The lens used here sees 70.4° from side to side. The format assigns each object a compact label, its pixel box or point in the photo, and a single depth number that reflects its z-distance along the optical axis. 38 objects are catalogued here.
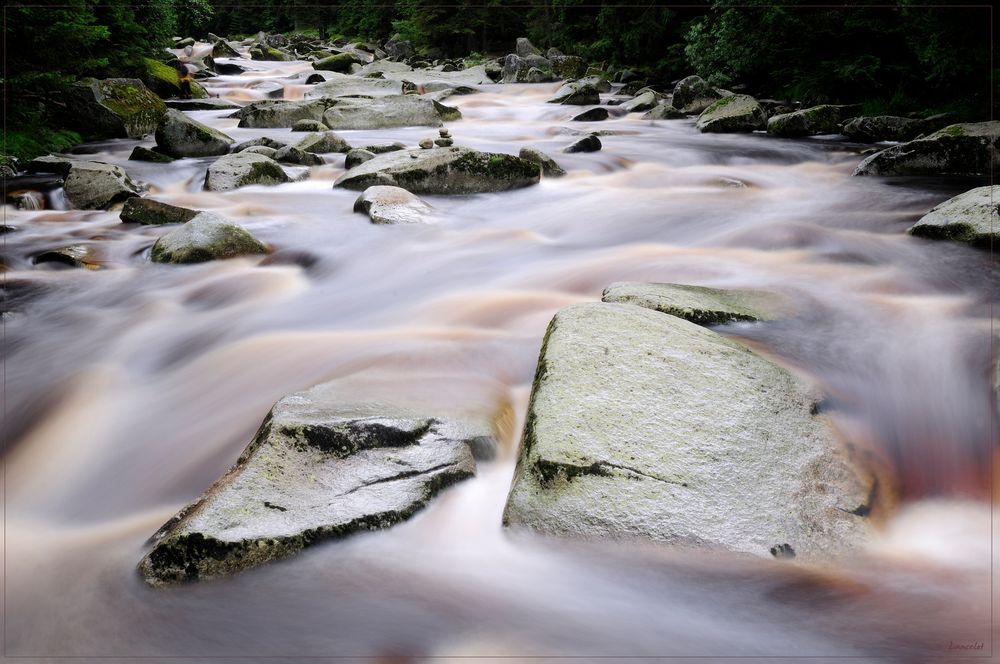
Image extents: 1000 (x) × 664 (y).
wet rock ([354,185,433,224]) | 6.72
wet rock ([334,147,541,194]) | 7.56
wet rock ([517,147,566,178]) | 8.56
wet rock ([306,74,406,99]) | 15.64
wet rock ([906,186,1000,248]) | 5.01
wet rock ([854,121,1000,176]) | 7.75
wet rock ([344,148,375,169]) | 8.85
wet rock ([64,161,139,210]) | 7.31
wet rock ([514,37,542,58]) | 28.45
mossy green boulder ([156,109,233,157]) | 9.74
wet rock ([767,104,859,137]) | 11.47
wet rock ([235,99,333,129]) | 12.96
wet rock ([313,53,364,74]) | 27.33
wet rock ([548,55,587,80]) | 23.72
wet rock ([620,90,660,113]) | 15.57
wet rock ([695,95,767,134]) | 12.18
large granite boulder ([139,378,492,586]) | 2.05
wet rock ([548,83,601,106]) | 16.73
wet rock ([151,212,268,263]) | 5.51
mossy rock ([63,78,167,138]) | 10.88
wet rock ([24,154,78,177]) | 8.30
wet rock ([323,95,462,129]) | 13.07
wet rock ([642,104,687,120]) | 14.24
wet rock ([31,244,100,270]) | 5.59
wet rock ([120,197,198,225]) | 6.62
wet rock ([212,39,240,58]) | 33.28
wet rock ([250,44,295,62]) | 33.66
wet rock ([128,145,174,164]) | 9.31
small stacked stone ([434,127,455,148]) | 10.69
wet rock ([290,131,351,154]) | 9.77
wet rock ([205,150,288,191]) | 8.08
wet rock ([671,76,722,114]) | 14.48
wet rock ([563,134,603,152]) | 10.21
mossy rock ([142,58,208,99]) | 15.49
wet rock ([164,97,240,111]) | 15.62
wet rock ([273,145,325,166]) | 9.12
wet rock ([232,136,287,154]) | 10.33
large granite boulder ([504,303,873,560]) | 2.11
